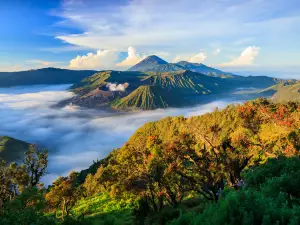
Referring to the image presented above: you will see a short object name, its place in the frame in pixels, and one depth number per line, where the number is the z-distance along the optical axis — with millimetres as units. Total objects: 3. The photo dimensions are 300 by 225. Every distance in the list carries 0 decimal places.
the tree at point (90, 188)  53603
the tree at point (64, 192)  29047
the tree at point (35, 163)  31670
